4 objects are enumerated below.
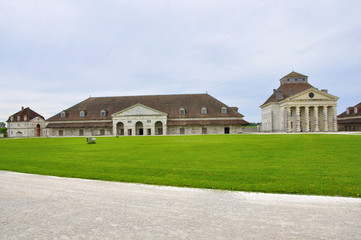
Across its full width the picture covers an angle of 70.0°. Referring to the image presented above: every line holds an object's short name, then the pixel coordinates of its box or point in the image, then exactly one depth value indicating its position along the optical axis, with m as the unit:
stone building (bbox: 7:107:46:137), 73.38
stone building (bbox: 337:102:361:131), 62.53
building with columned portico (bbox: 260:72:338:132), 59.66
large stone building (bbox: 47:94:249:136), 59.62
